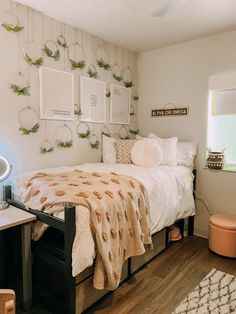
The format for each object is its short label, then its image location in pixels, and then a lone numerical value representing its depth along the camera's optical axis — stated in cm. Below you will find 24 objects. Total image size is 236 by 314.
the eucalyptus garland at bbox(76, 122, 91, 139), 263
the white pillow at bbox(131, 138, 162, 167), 255
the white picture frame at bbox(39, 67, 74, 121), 224
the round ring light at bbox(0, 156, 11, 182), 175
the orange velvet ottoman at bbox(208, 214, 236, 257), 224
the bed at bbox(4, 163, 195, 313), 135
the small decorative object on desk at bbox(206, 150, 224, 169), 264
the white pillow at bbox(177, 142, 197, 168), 279
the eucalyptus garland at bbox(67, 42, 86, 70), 247
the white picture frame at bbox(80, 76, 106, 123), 262
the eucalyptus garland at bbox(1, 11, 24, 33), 194
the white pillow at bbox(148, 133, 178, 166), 269
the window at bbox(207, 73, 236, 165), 260
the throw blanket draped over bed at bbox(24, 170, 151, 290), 143
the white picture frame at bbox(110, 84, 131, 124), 302
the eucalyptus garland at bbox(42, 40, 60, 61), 225
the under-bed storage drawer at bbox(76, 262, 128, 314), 144
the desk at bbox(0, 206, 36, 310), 157
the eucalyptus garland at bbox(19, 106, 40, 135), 211
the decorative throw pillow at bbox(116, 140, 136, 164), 274
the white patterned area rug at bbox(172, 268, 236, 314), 160
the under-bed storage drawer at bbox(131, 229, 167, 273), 200
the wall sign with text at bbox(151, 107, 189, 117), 294
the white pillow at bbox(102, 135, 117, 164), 283
